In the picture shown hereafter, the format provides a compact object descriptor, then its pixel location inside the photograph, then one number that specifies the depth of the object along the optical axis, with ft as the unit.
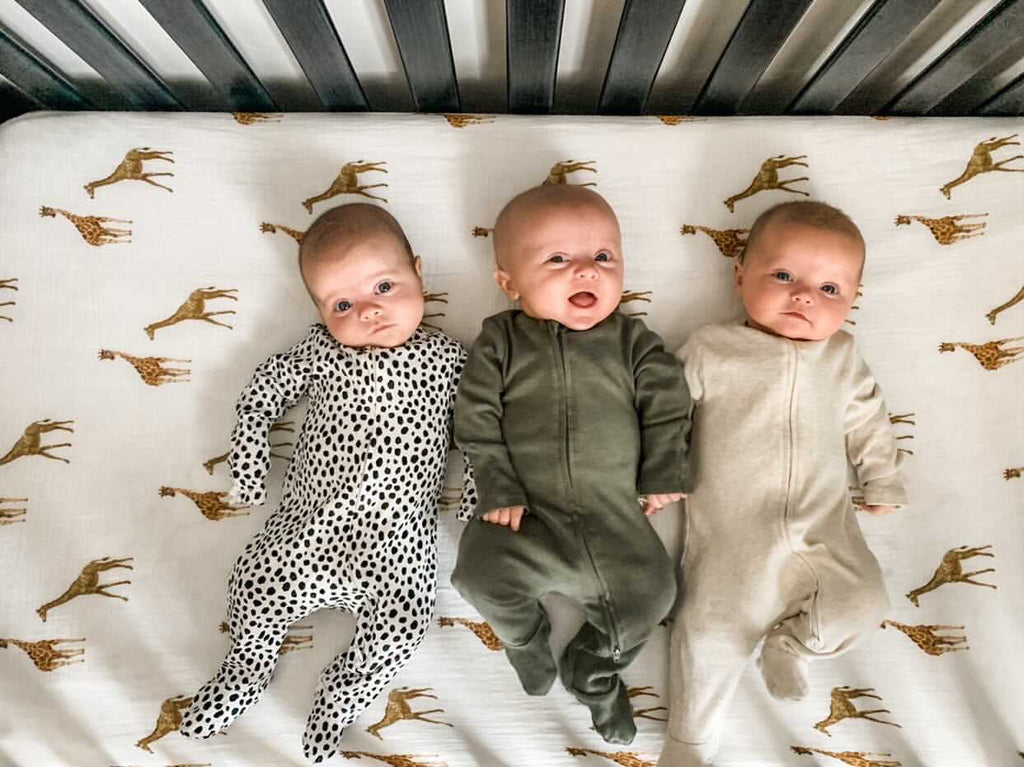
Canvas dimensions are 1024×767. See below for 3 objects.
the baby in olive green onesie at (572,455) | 4.05
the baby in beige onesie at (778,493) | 4.13
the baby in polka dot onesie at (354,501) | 4.15
